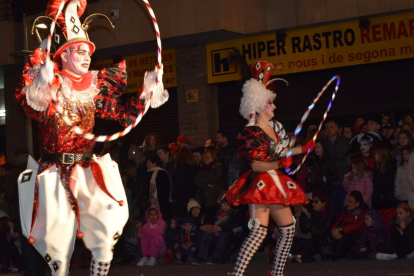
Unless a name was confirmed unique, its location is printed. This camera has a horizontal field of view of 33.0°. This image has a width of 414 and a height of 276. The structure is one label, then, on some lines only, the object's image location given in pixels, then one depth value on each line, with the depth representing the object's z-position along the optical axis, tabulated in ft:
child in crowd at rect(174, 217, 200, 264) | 38.65
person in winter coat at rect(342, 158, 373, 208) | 35.19
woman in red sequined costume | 24.59
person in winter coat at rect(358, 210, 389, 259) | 34.27
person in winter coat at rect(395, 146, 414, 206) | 34.04
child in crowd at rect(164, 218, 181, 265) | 39.42
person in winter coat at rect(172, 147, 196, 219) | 39.34
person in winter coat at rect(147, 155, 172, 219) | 40.24
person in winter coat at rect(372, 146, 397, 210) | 34.53
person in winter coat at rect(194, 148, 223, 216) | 38.37
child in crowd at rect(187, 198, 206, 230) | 38.68
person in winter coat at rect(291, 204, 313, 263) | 35.04
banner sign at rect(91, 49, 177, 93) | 57.47
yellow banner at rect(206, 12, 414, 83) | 47.73
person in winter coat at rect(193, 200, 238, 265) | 37.22
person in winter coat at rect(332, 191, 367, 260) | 34.53
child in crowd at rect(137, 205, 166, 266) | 39.65
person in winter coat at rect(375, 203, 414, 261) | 32.94
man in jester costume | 20.11
